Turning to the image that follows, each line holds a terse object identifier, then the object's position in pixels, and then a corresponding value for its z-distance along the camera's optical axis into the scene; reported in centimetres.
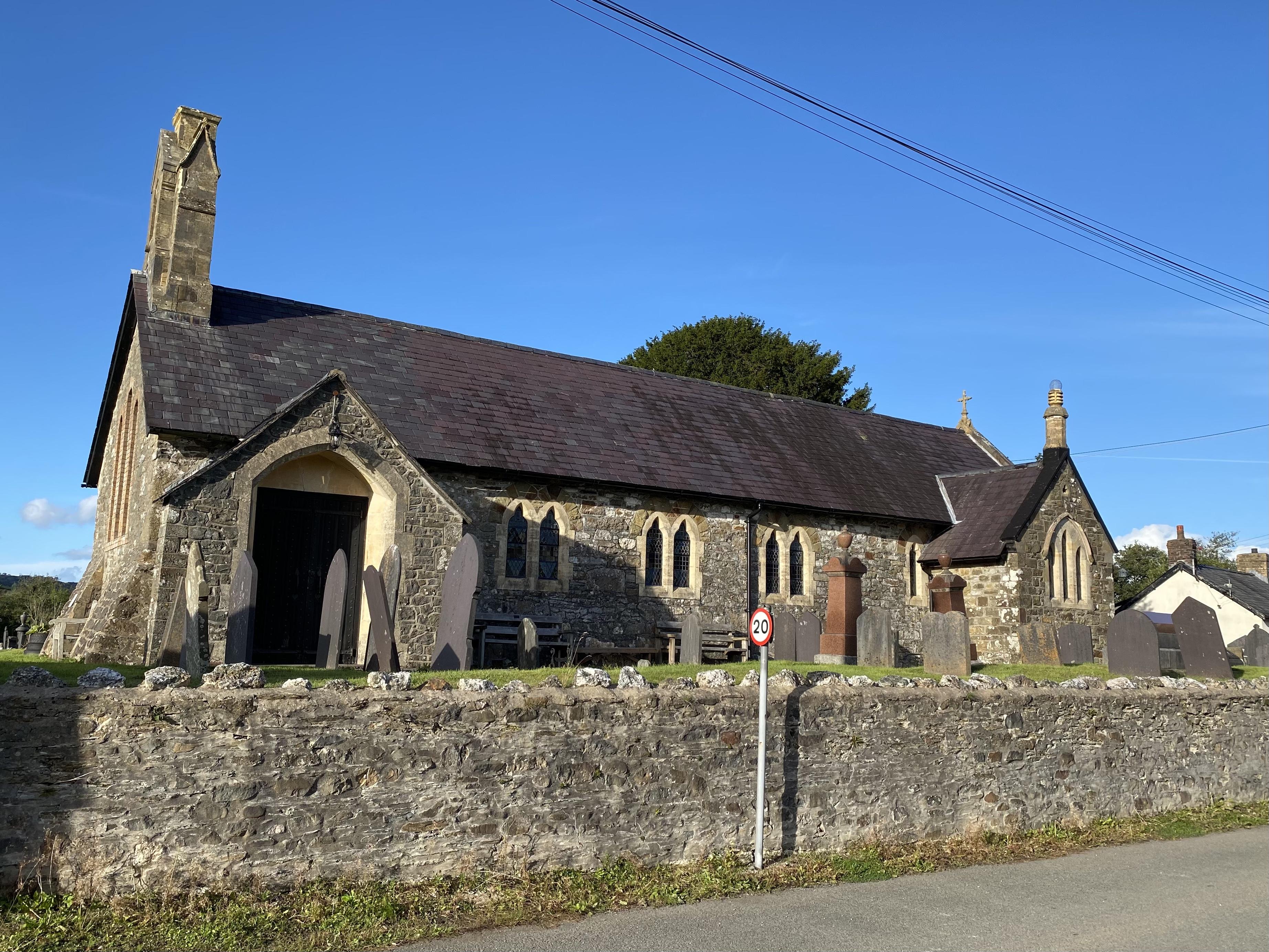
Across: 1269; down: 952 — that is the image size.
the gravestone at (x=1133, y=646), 1541
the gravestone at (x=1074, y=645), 1983
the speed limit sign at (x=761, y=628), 935
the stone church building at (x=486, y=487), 1595
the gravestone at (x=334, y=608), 1181
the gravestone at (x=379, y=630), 1098
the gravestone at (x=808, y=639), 1711
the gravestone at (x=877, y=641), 1630
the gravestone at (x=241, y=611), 1081
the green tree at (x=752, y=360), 4741
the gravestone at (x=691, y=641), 1730
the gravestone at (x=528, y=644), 1564
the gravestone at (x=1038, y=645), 2227
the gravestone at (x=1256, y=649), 2133
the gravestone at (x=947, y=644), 1473
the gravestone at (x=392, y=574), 1268
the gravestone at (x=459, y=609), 1157
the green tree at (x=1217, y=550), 7344
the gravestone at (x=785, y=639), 1695
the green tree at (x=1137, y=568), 6181
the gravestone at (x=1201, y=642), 1592
